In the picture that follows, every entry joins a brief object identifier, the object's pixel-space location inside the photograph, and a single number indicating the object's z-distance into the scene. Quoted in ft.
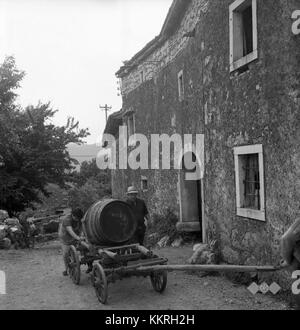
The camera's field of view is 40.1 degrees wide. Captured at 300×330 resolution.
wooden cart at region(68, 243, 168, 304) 20.29
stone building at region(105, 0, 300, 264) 20.24
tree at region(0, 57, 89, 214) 50.80
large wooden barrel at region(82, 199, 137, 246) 22.95
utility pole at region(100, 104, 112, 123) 131.64
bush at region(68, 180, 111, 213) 72.43
